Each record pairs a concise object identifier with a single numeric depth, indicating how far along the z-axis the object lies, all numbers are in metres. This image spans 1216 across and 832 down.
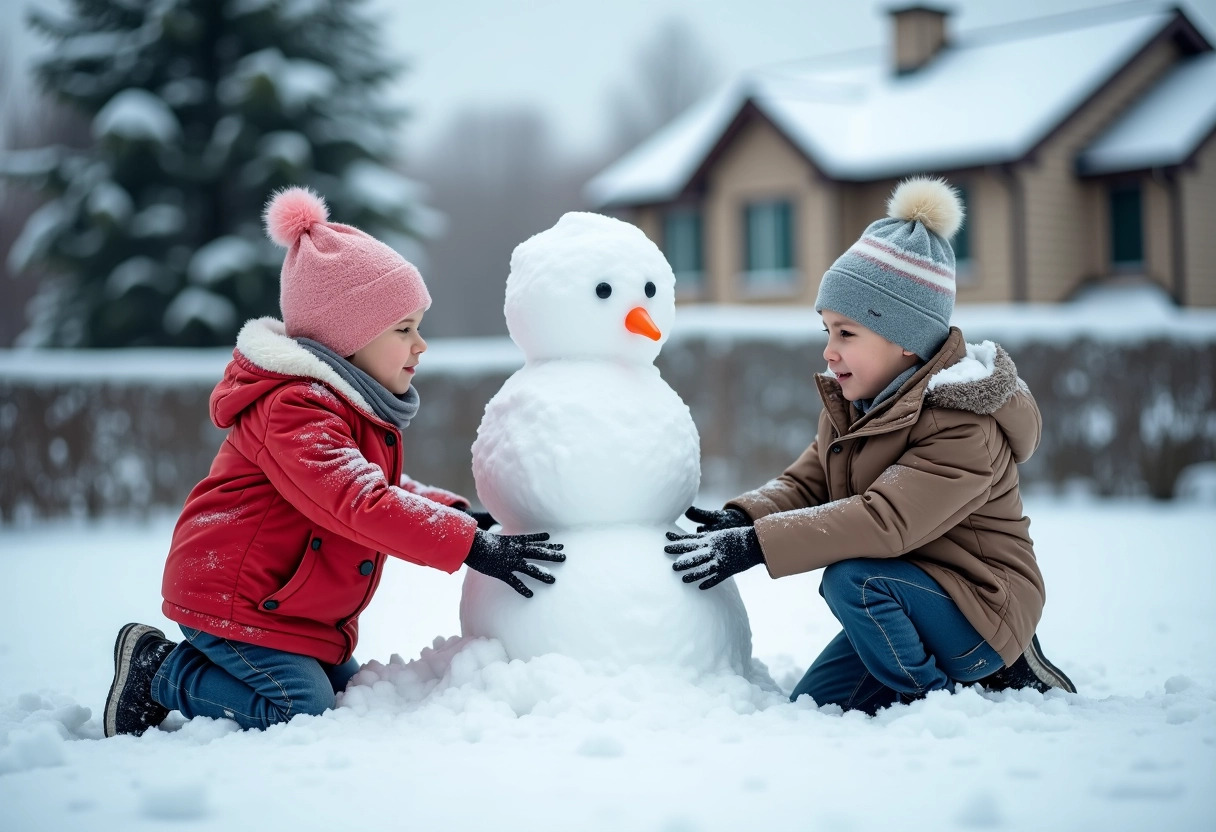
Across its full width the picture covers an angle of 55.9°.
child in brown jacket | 2.90
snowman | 2.89
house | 14.45
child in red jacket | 2.86
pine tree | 12.29
